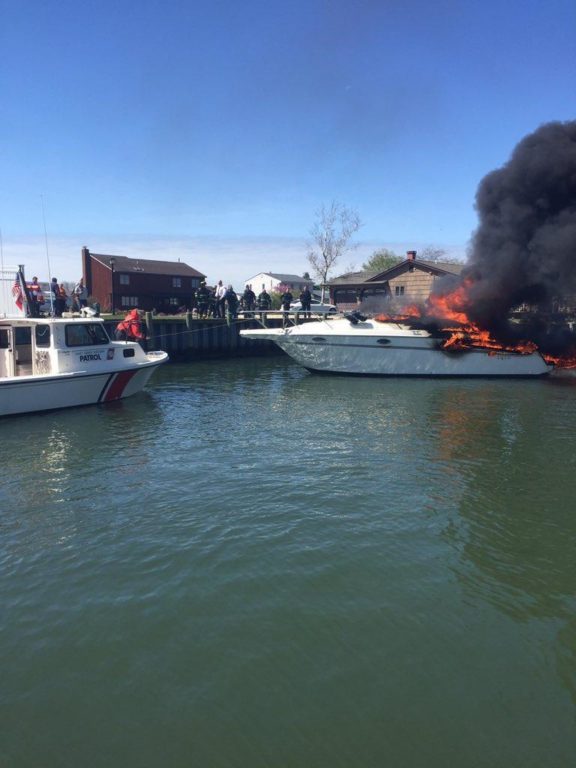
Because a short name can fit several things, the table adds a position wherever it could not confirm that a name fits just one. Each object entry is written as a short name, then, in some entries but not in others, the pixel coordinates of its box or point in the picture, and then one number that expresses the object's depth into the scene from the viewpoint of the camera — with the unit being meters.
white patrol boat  14.81
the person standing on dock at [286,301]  31.32
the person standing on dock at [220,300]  31.08
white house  94.44
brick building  46.66
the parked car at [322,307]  39.12
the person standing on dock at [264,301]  33.34
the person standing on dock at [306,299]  32.00
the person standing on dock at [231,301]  29.83
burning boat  22.16
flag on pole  15.83
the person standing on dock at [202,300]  31.25
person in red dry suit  18.66
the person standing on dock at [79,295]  25.61
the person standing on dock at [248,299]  33.25
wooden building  38.88
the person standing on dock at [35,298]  16.33
